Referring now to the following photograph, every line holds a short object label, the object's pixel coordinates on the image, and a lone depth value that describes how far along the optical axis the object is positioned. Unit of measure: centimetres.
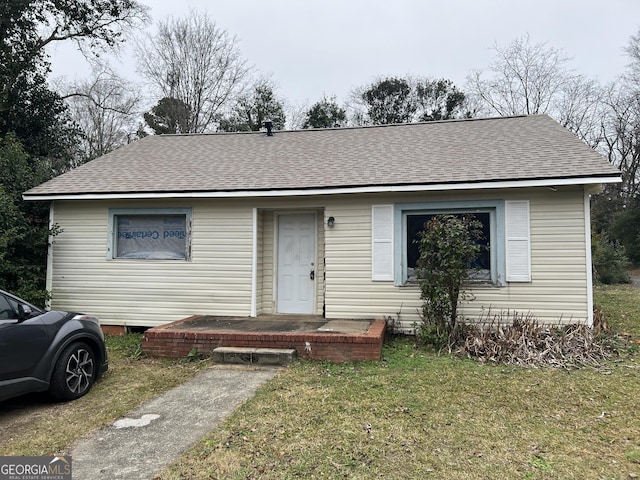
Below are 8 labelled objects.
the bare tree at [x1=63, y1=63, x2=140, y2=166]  2055
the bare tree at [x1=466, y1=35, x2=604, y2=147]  2505
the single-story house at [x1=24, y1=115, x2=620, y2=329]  690
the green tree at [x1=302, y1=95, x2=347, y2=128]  2459
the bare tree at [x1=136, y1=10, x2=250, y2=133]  2398
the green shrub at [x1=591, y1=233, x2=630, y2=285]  1680
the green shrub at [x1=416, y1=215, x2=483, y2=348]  623
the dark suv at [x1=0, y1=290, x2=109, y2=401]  396
